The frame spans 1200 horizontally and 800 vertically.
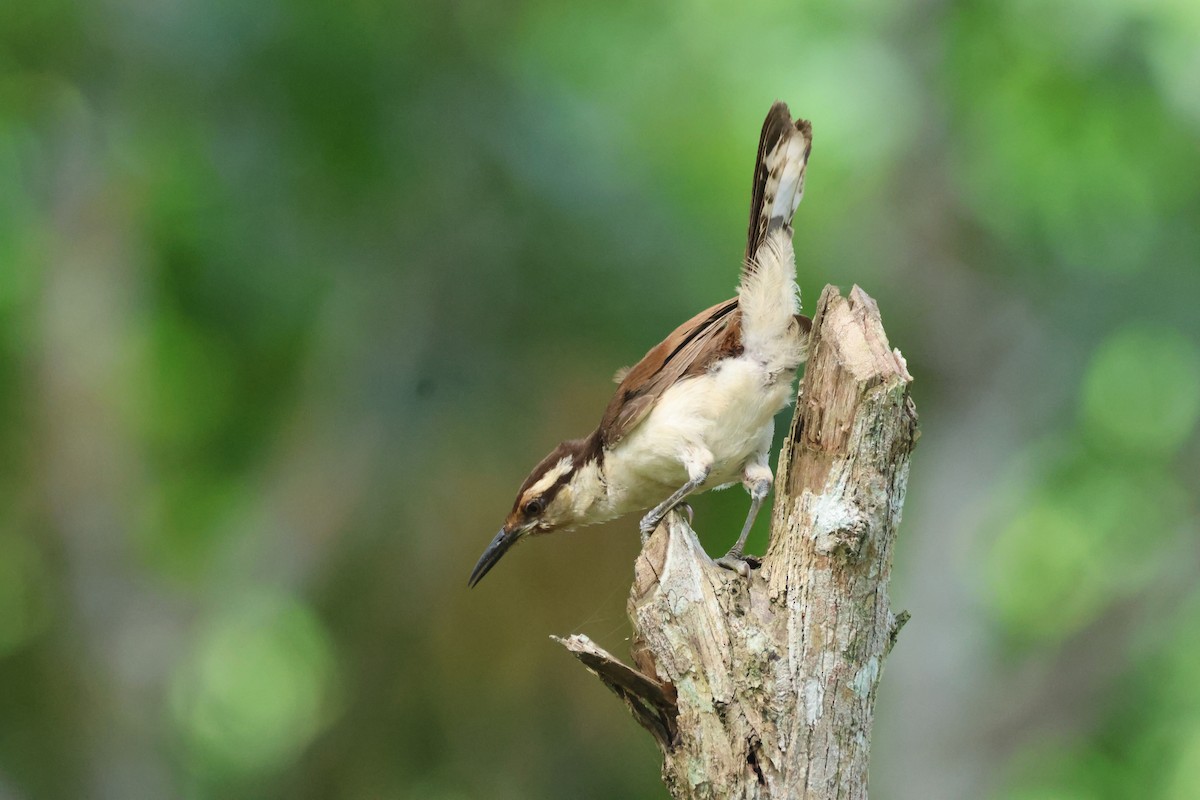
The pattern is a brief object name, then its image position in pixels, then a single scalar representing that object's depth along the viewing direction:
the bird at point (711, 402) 6.88
